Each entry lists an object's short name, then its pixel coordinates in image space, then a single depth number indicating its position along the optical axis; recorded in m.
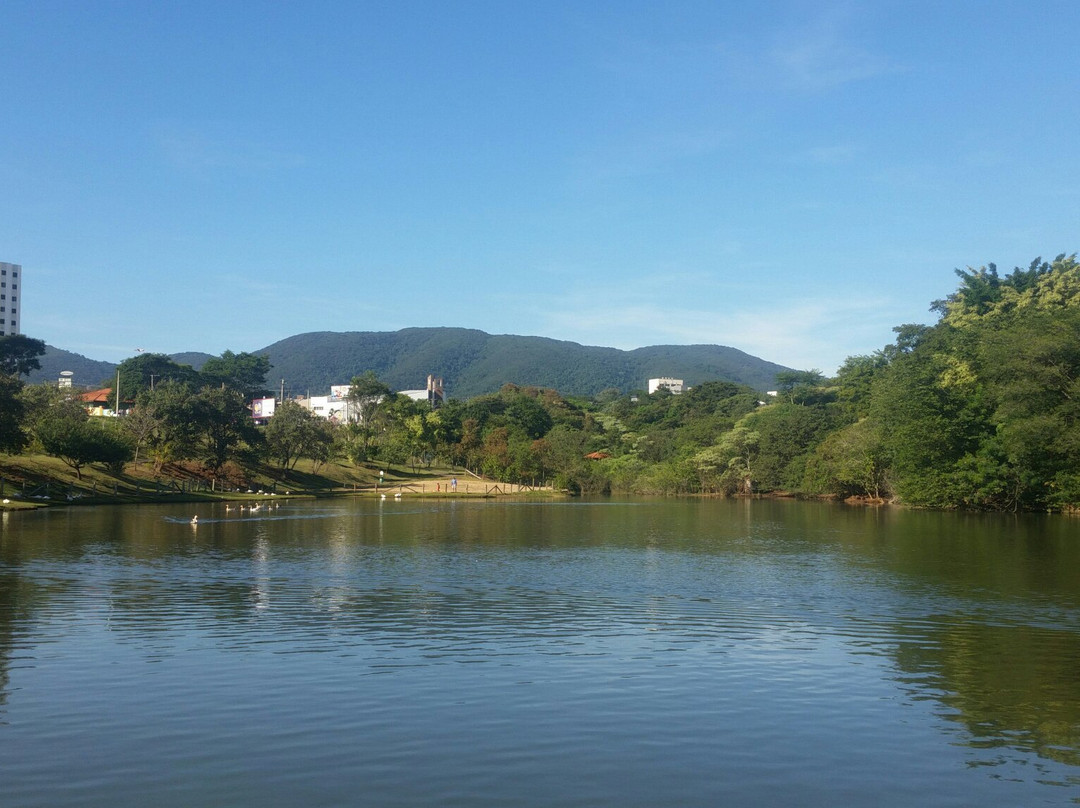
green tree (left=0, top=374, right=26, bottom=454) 62.38
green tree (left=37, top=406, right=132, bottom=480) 70.75
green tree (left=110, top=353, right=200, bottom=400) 152.75
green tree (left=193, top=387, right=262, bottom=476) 89.44
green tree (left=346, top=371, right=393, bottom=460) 136.62
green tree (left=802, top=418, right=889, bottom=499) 84.88
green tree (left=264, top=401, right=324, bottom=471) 101.38
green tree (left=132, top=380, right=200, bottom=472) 86.00
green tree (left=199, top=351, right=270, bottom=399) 165.50
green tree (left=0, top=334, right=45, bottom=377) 117.50
